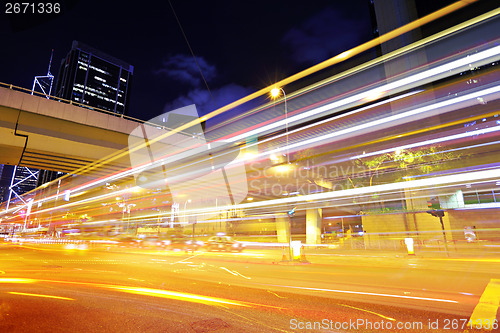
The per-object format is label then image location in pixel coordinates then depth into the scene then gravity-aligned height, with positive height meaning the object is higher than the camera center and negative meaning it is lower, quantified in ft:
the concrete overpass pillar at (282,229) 90.56 +1.11
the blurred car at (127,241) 93.97 -2.71
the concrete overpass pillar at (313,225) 77.51 +2.03
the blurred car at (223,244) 69.51 -2.96
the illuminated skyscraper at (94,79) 502.38 +302.70
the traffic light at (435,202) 63.97 +6.98
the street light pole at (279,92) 50.26 +26.18
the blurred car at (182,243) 78.02 -3.14
